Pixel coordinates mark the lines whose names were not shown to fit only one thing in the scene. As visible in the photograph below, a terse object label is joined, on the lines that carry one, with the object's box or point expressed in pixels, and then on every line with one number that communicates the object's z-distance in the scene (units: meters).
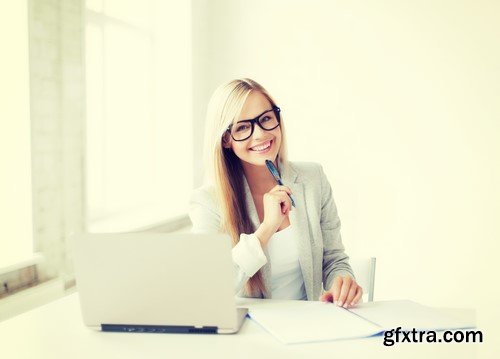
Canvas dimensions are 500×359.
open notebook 1.23
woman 1.87
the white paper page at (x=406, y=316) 1.27
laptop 1.20
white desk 1.14
